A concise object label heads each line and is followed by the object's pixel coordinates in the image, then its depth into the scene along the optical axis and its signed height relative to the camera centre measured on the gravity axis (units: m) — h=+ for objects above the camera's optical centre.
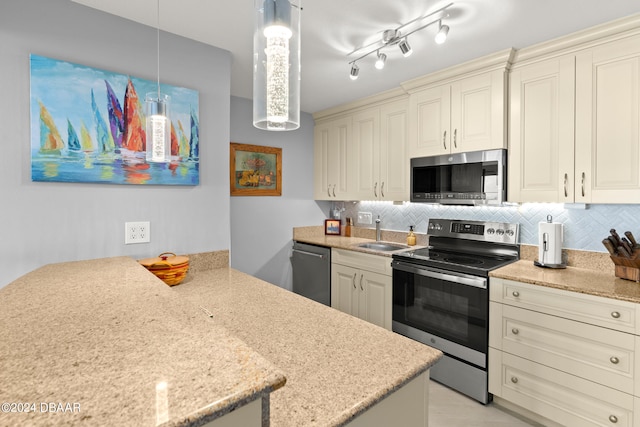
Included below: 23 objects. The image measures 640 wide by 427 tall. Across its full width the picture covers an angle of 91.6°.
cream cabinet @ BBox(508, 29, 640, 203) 1.84 +0.55
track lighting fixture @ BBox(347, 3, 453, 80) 1.73 +1.09
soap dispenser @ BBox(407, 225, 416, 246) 3.23 -0.31
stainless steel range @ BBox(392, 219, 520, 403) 2.16 -0.66
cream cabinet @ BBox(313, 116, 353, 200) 3.62 +0.61
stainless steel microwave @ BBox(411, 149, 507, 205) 2.32 +0.25
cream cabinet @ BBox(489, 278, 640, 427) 1.63 -0.85
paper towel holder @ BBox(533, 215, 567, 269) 2.17 -0.39
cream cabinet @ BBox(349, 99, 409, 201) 3.04 +0.57
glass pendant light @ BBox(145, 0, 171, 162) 1.42 +0.37
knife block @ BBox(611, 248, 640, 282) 1.82 -0.34
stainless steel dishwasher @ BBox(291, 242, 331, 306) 3.35 -0.71
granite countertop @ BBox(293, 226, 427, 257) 3.20 -0.35
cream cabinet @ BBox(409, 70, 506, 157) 2.31 +0.75
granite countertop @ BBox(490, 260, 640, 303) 1.68 -0.43
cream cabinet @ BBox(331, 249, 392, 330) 2.80 -0.74
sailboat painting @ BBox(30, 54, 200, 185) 1.55 +0.44
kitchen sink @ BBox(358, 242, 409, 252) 3.33 -0.40
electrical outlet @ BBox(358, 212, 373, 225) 3.76 -0.11
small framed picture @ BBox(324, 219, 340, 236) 3.96 -0.22
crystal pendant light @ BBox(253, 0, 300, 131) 0.85 +0.42
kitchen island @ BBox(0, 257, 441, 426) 0.46 -0.29
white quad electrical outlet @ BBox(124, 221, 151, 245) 1.80 -0.14
